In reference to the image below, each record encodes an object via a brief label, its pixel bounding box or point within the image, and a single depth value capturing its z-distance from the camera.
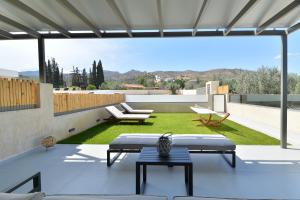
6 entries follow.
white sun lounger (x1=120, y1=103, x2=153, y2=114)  9.65
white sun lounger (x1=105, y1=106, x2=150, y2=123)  7.66
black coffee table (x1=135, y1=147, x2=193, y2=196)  2.32
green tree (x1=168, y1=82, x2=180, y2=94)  35.19
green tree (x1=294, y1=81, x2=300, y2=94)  13.09
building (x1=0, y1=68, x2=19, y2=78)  9.55
